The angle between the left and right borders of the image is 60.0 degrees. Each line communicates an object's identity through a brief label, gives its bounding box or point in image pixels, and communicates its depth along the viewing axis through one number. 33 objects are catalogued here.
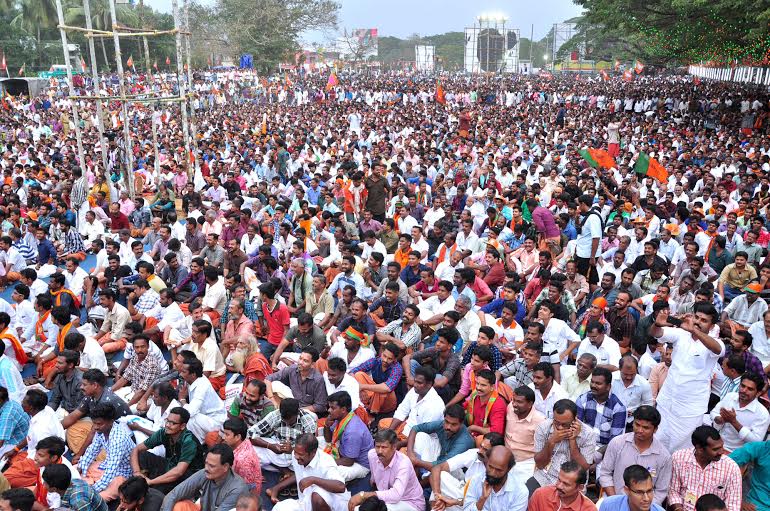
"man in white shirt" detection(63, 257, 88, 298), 7.98
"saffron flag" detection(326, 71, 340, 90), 29.39
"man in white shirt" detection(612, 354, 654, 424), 5.02
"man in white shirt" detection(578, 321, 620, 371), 5.45
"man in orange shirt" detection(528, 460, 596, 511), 3.50
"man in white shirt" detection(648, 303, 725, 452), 4.74
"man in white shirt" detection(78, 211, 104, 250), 10.25
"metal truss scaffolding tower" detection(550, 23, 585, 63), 75.62
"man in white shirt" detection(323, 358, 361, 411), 5.23
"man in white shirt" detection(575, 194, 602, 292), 7.98
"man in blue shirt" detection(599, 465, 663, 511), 3.40
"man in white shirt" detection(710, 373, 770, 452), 4.41
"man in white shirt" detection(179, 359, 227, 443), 4.84
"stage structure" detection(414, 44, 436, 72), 90.62
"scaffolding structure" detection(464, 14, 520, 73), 72.94
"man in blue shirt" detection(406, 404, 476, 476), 4.60
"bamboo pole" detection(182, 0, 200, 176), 13.14
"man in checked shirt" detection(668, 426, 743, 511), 3.82
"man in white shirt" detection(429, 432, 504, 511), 4.12
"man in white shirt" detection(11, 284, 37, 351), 6.90
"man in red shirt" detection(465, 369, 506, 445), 4.62
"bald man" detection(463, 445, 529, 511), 3.78
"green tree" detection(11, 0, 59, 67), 43.28
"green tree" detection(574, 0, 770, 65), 15.07
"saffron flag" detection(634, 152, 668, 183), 11.35
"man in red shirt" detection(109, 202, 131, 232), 10.54
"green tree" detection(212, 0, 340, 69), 39.09
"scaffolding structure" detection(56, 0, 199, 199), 10.88
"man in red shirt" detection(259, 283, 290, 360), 6.83
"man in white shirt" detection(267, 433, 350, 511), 4.10
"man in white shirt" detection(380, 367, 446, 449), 4.76
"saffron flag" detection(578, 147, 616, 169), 11.84
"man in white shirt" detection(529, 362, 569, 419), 4.77
